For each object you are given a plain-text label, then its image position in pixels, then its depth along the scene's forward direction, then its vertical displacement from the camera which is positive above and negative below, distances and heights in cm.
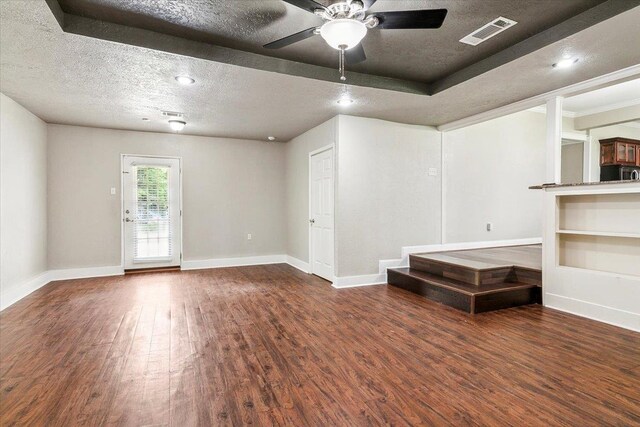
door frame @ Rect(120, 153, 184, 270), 595 -7
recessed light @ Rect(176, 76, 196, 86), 347 +136
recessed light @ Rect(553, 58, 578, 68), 309 +138
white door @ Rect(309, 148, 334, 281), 526 -10
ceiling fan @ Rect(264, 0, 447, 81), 213 +126
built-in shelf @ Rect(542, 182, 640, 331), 328 -46
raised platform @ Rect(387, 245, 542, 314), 380 -93
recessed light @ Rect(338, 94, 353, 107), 415 +139
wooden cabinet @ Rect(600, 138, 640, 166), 626 +109
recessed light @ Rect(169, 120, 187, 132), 518 +131
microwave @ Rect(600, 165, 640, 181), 623 +69
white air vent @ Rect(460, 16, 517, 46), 269 +151
